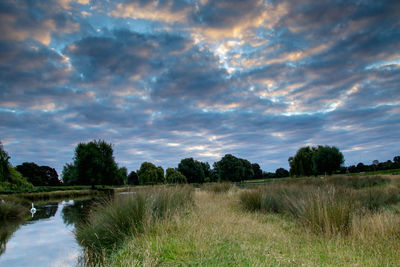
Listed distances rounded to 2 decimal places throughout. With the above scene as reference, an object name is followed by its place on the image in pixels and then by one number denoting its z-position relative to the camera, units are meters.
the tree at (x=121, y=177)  42.34
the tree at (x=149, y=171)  48.00
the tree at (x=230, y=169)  53.34
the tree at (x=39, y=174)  55.84
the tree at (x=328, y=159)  41.03
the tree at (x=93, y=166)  39.09
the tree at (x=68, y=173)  38.97
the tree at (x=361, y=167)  55.29
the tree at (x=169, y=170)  46.44
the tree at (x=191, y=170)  50.66
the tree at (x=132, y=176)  78.19
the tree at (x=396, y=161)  48.23
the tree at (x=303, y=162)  54.75
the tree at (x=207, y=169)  78.44
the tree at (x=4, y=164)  18.73
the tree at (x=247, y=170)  61.30
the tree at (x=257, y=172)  88.46
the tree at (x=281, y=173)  85.56
